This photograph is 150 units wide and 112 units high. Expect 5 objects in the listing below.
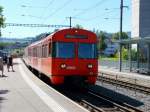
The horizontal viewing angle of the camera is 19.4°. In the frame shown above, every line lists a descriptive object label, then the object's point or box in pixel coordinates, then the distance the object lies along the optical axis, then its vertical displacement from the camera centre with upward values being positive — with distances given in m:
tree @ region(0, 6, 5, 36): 59.75 +3.75
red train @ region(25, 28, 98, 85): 20.55 -0.41
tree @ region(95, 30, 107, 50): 128.62 +2.78
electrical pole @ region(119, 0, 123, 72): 42.48 -0.11
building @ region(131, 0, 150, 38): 91.38 +6.36
